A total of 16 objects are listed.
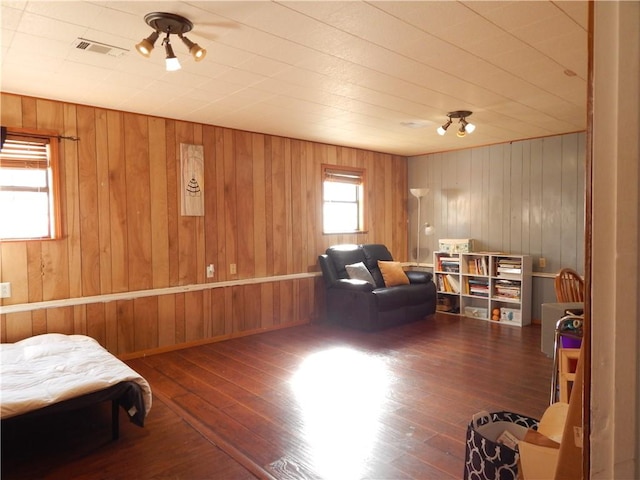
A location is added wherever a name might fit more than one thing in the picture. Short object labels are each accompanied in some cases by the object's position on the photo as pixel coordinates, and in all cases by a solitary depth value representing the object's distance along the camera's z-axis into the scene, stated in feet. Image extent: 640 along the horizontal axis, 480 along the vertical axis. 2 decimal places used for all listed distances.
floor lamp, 20.74
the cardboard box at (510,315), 17.44
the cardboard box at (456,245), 19.31
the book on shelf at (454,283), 19.69
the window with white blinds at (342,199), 19.17
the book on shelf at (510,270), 17.48
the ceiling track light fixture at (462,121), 13.39
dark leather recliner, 16.30
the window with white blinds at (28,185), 11.37
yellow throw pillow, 18.44
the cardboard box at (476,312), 18.65
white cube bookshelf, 17.54
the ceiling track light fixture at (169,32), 7.14
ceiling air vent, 8.12
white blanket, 7.56
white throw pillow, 17.83
